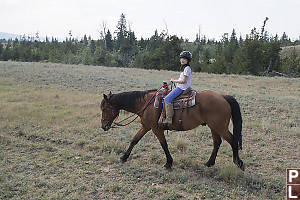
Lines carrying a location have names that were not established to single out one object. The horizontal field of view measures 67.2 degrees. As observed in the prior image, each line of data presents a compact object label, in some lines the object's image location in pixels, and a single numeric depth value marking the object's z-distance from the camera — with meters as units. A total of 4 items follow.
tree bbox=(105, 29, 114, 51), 62.66
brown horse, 4.98
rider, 5.07
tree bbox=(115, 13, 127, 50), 66.06
